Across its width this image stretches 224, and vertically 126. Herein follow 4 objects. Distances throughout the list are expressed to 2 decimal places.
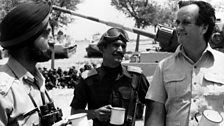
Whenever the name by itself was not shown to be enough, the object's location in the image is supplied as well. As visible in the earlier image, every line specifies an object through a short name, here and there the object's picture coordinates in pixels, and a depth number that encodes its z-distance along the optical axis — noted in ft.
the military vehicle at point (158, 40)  16.83
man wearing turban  8.41
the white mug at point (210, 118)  9.42
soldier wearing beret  12.07
